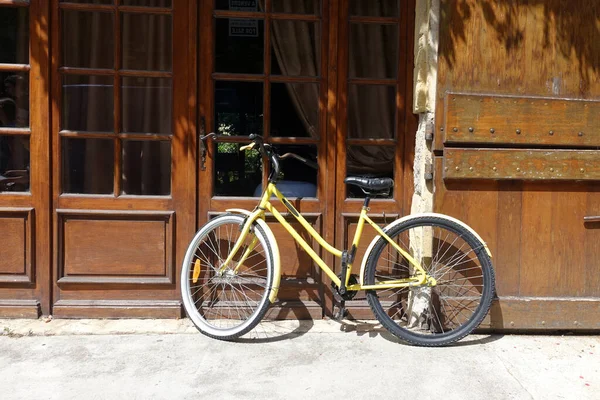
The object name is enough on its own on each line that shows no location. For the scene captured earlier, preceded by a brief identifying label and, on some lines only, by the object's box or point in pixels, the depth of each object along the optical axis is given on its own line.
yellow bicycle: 3.66
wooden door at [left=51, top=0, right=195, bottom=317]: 4.00
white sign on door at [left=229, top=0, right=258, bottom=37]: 4.03
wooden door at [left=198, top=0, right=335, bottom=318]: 4.03
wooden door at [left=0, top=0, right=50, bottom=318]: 3.95
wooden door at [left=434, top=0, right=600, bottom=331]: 3.74
